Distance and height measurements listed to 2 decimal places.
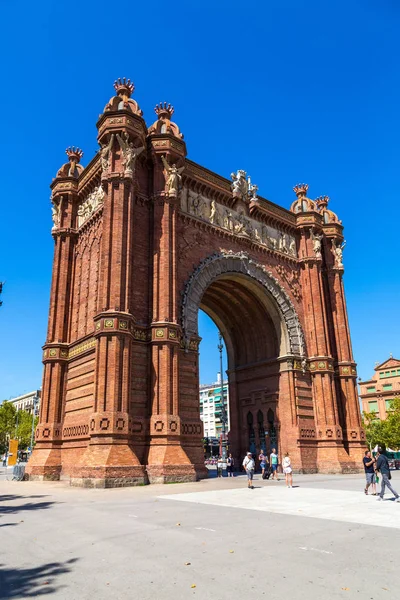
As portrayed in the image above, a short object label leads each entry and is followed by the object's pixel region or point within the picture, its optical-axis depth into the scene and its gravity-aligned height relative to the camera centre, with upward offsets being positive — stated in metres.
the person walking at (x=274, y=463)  26.72 -0.50
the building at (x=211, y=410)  151.00 +14.37
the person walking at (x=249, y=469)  20.67 -0.61
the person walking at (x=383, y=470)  15.43 -0.61
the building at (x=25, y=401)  155.20 +19.93
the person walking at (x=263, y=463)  26.83 -0.49
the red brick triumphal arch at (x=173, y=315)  22.98 +8.54
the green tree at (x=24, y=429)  94.00 +5.89
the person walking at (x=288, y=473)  21.34 -0.85
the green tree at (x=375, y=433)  68.38 +2.48
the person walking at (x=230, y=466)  29.35 -0.66
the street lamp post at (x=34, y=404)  129.68 +15.40
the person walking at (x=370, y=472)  17.66 -0.76
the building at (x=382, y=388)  86.69 +11.26
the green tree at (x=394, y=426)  61.19 +3.06
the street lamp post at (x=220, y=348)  51.91 +11.33
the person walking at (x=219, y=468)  29.11 -0.75
